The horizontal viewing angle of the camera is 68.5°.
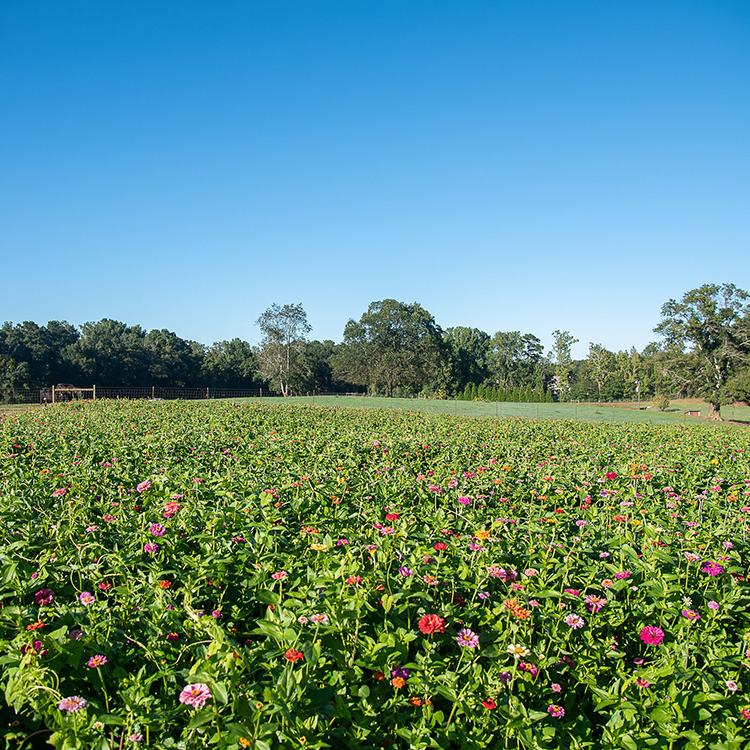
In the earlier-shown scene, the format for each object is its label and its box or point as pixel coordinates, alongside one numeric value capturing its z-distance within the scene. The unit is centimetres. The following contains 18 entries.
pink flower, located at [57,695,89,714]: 142
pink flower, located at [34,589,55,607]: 209
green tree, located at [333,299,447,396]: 5738
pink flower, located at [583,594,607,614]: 233
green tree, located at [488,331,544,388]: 8538
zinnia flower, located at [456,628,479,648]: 194
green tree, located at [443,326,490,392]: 7356
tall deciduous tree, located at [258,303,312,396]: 5559
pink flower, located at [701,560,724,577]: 258
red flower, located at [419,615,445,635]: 193
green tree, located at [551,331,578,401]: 8144
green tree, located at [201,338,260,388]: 6366
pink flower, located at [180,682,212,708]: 142
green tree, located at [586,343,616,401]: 7588
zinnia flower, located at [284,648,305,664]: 160
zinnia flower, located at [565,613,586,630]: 215
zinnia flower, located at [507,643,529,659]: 192
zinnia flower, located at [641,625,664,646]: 212
